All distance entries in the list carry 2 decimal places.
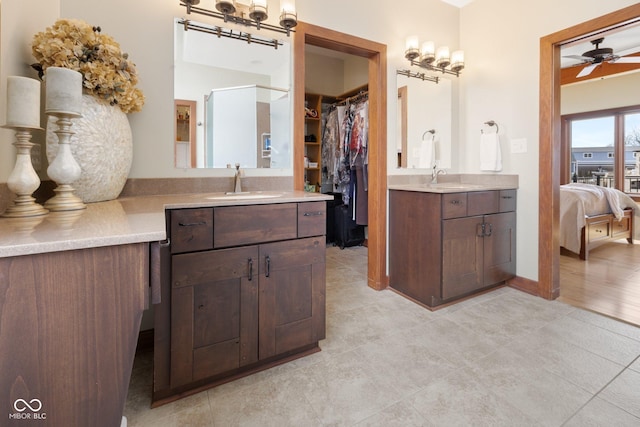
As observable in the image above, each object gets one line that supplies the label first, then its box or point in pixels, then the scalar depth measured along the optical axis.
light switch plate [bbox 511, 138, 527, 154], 2.66
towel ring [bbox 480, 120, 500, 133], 2.85
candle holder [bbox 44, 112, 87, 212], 1.10
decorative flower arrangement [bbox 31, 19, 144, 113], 1.23
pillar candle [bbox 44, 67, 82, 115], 1.04
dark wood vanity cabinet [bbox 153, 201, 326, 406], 1.38
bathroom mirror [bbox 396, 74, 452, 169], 2.92
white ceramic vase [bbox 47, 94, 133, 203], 1.30
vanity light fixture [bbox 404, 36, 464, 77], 2.72
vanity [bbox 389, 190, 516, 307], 2.32
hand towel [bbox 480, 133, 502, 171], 2.81
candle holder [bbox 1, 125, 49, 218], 0.99
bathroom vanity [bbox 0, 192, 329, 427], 0.63
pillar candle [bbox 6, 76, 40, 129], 0.97
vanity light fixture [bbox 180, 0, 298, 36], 1.85
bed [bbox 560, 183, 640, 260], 3.60
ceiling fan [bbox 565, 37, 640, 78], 4.16
